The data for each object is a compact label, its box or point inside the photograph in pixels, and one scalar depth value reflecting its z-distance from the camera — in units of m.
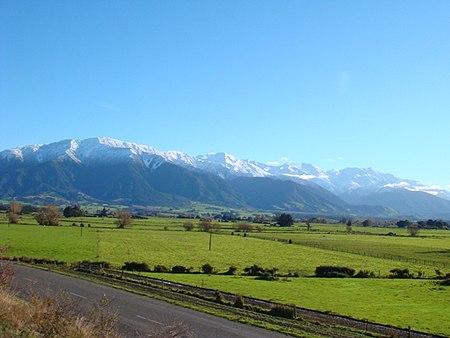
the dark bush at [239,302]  41.12
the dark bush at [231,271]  71.12
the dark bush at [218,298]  42.57
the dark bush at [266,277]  66.36
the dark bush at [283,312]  38.12
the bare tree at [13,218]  155.82
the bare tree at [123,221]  172.68
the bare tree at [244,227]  189.04
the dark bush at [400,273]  78.75
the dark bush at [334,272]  75.31
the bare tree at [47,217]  162.62
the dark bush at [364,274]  76.56
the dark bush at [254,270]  71.38
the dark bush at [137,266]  67.75
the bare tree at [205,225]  179.50
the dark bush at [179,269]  69.87
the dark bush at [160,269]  69.25
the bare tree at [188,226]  179.24
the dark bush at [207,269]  70.47
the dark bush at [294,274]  72.56
